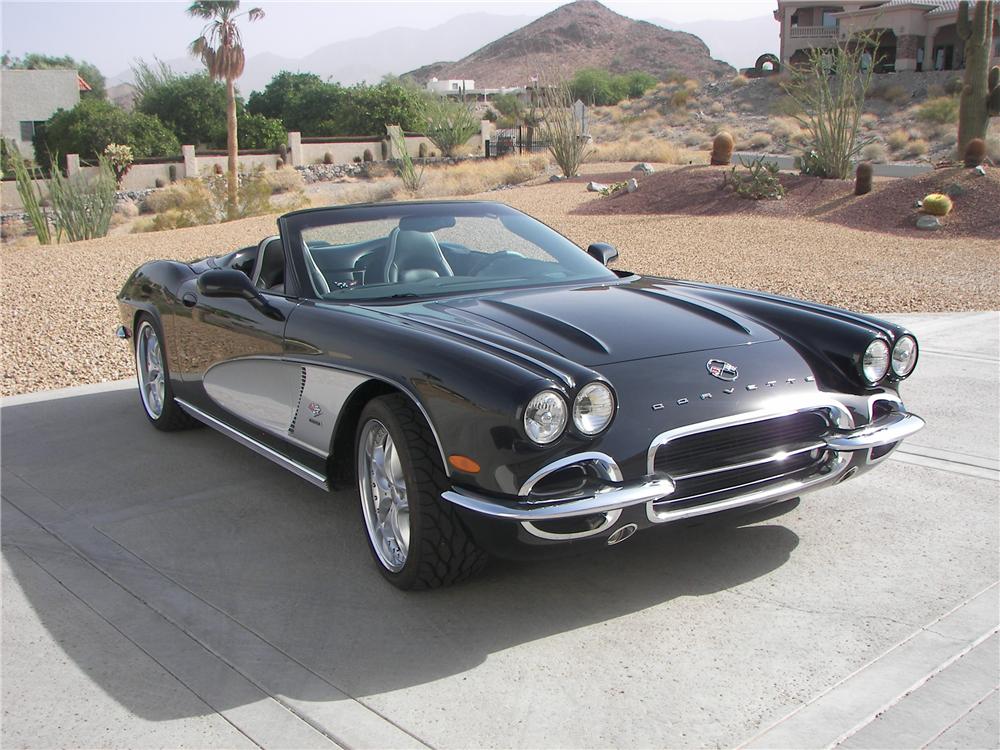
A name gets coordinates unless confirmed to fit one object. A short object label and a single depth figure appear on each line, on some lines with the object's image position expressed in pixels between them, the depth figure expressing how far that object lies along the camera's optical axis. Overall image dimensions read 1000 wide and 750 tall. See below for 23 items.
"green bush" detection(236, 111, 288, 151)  48.34
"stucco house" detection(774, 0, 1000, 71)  52.19
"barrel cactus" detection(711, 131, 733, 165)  22.58
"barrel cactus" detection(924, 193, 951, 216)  16.36
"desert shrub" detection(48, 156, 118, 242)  18.09
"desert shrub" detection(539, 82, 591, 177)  26.78
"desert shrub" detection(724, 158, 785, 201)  18.98
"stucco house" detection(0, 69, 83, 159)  51.09
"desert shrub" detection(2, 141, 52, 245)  17.16
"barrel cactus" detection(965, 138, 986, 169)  18.12
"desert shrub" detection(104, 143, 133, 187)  37.31
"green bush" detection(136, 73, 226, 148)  51.50
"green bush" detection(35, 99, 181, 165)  43.34
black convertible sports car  3.28
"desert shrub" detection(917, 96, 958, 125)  36.91
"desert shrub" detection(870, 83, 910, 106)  44.69
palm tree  33.25
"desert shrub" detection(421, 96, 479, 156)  39.66
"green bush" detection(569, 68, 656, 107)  69.94
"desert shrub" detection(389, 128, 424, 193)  26.14
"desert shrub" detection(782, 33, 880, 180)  19.31
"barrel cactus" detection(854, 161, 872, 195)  18.38
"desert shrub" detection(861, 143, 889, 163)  31.08
